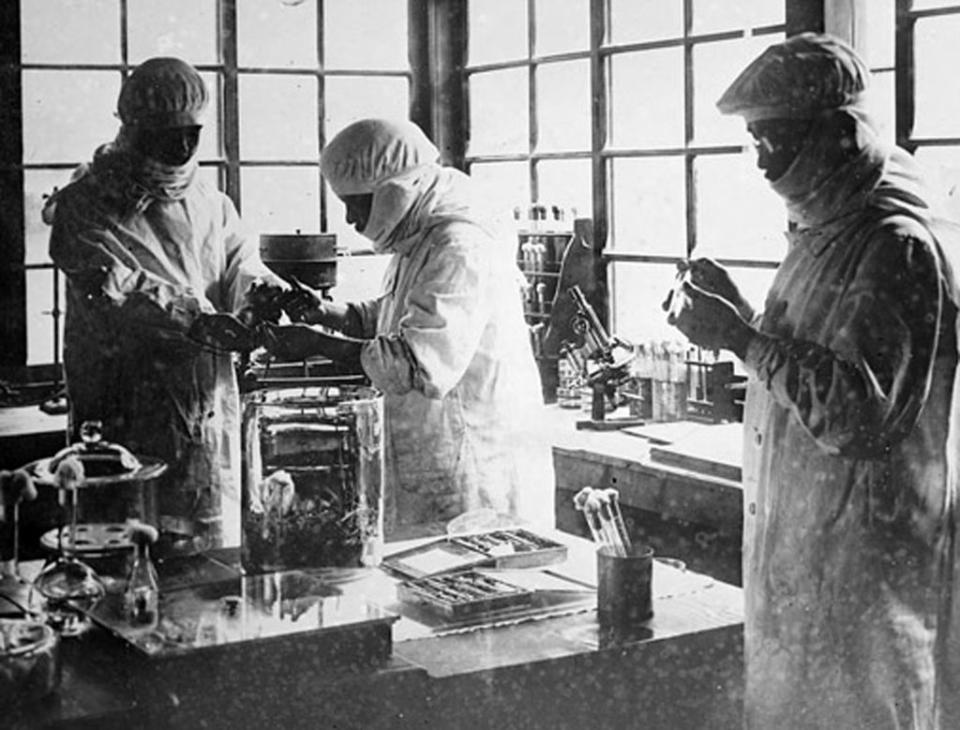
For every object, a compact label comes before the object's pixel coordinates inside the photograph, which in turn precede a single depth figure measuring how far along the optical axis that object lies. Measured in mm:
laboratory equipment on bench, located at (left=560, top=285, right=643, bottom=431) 4016
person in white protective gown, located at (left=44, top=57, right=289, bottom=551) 2904
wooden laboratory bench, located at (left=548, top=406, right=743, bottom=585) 3256
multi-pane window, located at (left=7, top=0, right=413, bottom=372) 4289
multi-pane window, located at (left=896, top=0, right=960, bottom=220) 3078
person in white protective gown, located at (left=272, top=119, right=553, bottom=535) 2707
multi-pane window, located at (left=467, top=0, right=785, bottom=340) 3879
